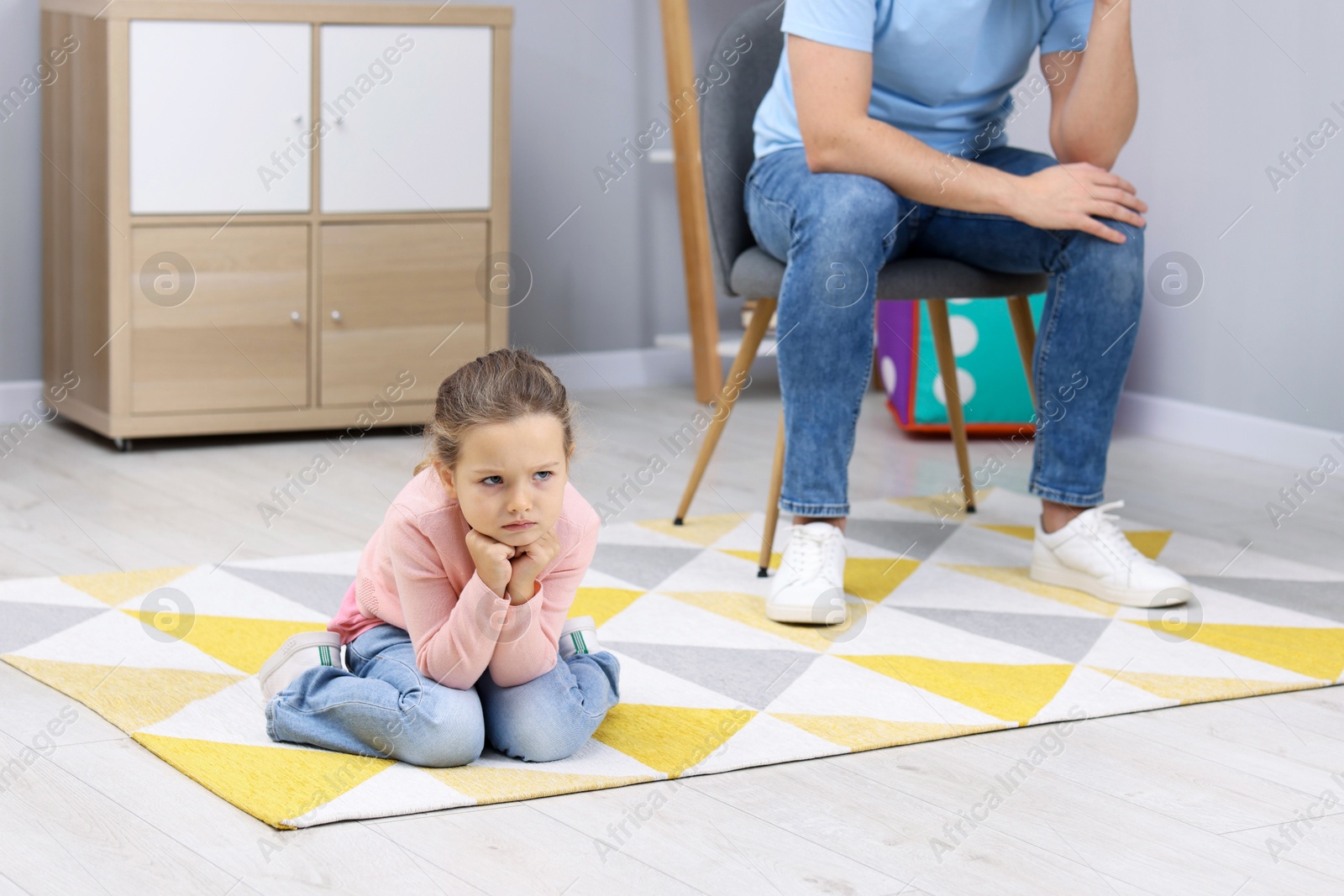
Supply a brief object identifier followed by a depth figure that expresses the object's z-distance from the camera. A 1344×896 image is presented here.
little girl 5.01
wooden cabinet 6.64
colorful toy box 7.02
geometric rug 5.10
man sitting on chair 5.65
